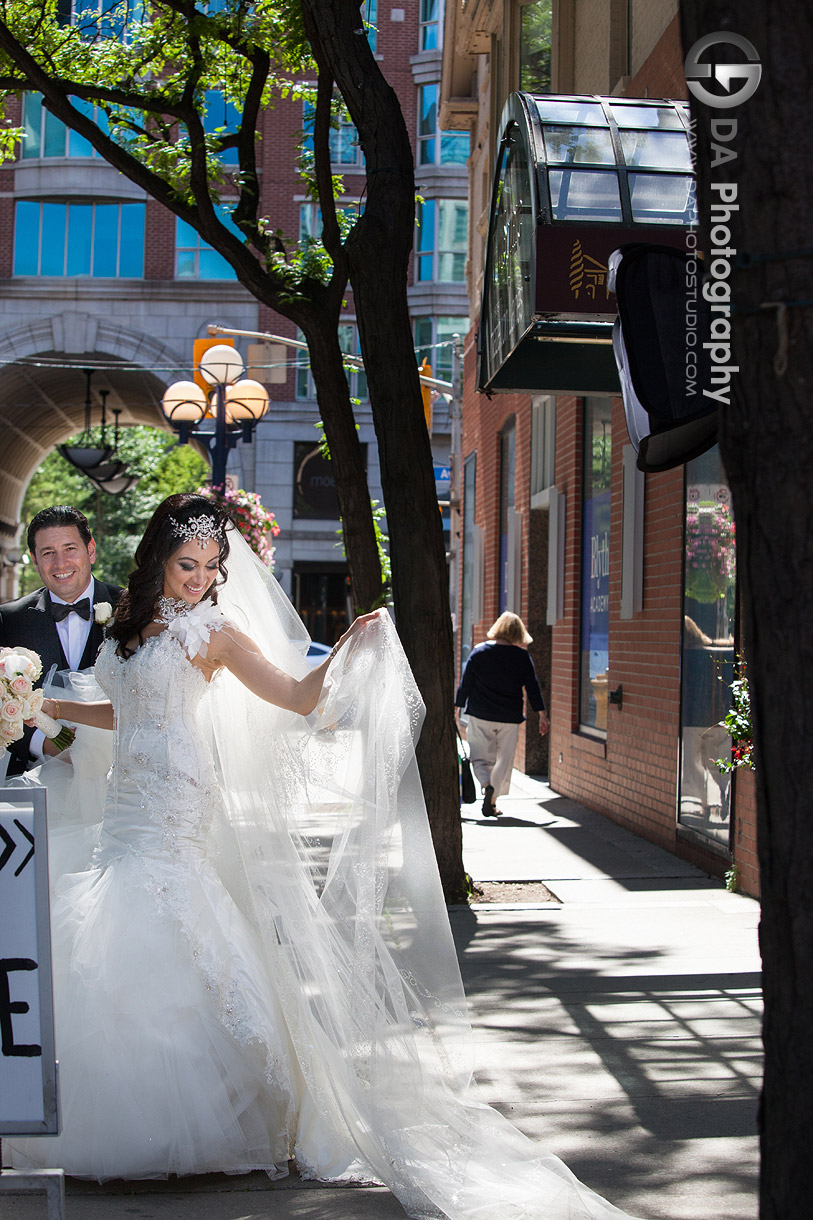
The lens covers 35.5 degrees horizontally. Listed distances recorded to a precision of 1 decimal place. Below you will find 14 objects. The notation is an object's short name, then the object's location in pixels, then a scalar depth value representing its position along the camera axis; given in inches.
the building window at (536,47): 583.0
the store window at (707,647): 336.8
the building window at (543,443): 597.3
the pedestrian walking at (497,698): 503.5
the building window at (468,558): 920.6
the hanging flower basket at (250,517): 551.8
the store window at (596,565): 494.3
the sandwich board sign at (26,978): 125.6
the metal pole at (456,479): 834.2
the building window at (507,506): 713.6
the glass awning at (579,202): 315.3
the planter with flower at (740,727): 293.4
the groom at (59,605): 214.7
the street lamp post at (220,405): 598.2
